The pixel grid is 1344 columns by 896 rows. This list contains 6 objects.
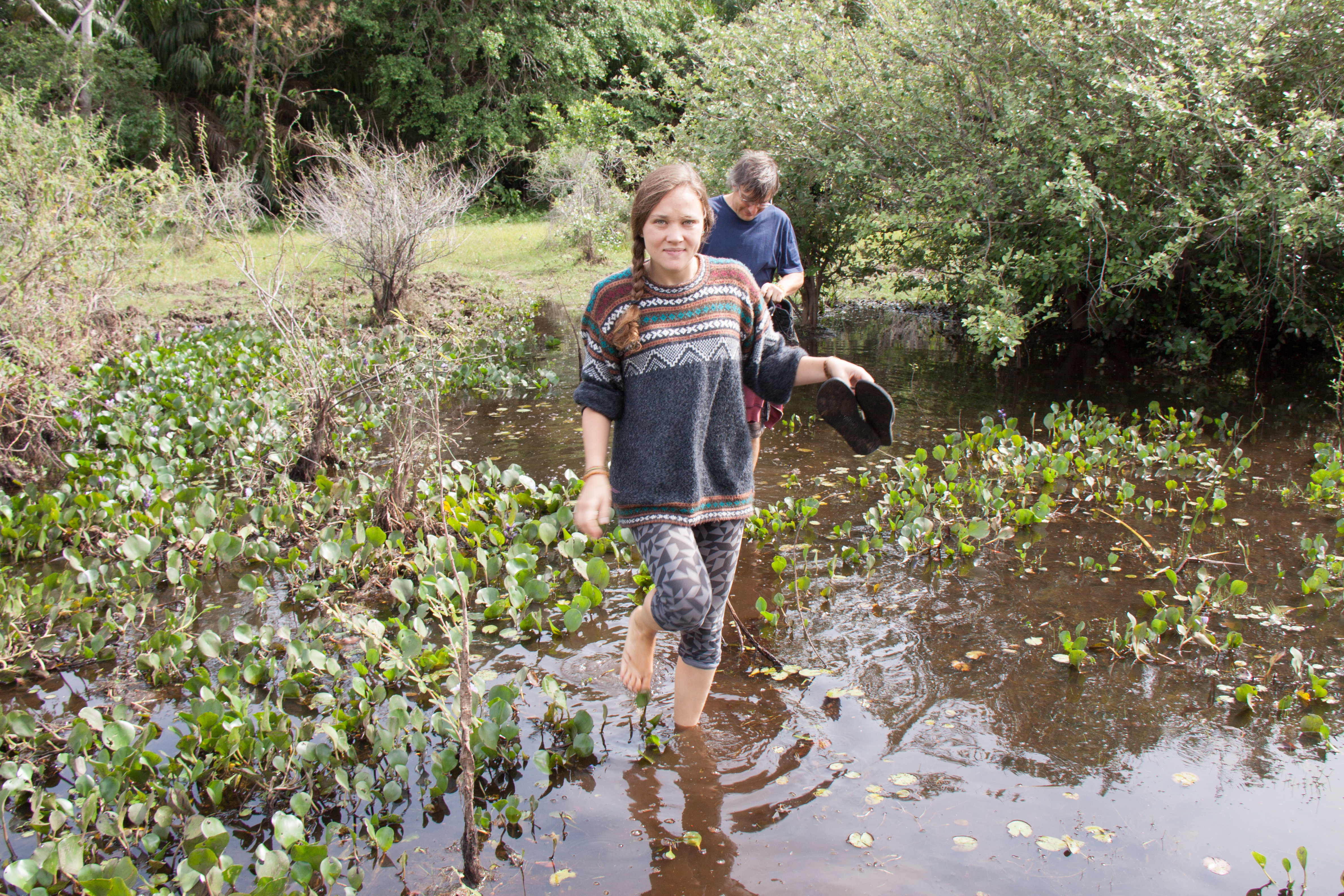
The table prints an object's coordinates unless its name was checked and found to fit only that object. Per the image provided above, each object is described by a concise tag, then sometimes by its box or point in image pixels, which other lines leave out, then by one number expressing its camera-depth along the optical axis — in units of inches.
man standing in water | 158.2
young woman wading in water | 94.8
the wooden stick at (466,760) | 83.7
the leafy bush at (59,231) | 247.6
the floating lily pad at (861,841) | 97.7
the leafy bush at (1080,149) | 260.4
